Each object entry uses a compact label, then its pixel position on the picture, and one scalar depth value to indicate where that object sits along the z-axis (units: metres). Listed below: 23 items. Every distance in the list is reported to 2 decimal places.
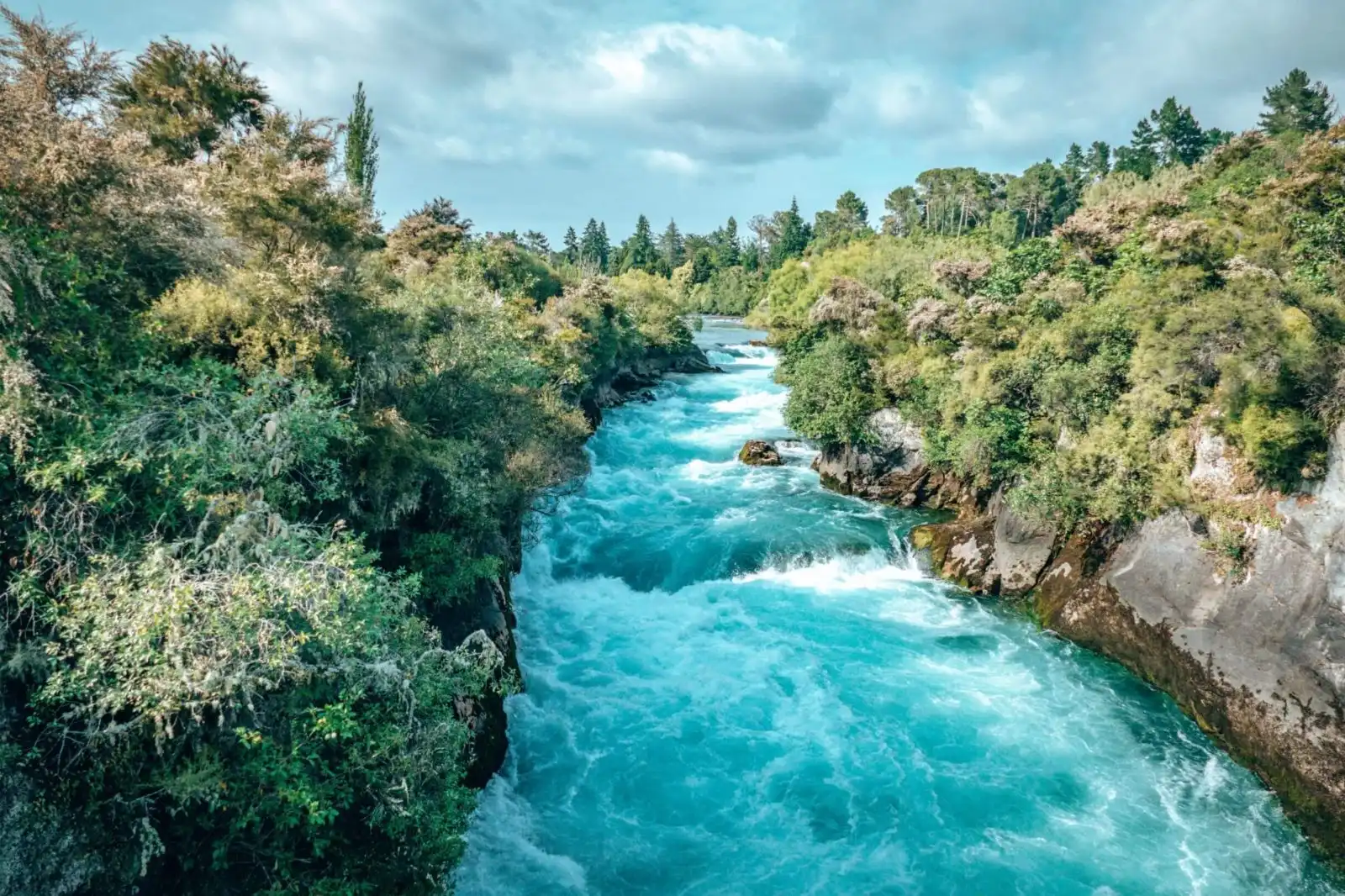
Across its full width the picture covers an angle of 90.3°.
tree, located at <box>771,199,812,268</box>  121.44
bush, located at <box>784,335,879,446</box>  29.84
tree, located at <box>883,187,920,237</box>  106.12
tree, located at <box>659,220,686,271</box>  153.50
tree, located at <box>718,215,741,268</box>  137.00
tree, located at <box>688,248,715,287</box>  131.50
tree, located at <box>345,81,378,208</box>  44.09
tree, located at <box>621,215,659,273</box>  124.69
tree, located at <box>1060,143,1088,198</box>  92.00
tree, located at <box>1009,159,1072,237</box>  86.68
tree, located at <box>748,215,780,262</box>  137.38
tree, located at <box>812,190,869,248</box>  116.12
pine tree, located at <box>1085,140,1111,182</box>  94.50
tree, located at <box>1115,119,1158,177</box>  81.29
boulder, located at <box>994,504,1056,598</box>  21.64
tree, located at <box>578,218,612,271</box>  140.12
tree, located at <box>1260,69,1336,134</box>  59.06
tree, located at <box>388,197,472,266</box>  39.91
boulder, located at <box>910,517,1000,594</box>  22.53
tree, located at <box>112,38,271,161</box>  18.77
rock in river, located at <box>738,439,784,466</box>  34.75
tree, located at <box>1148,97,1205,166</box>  81.38
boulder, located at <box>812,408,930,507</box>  28.81
